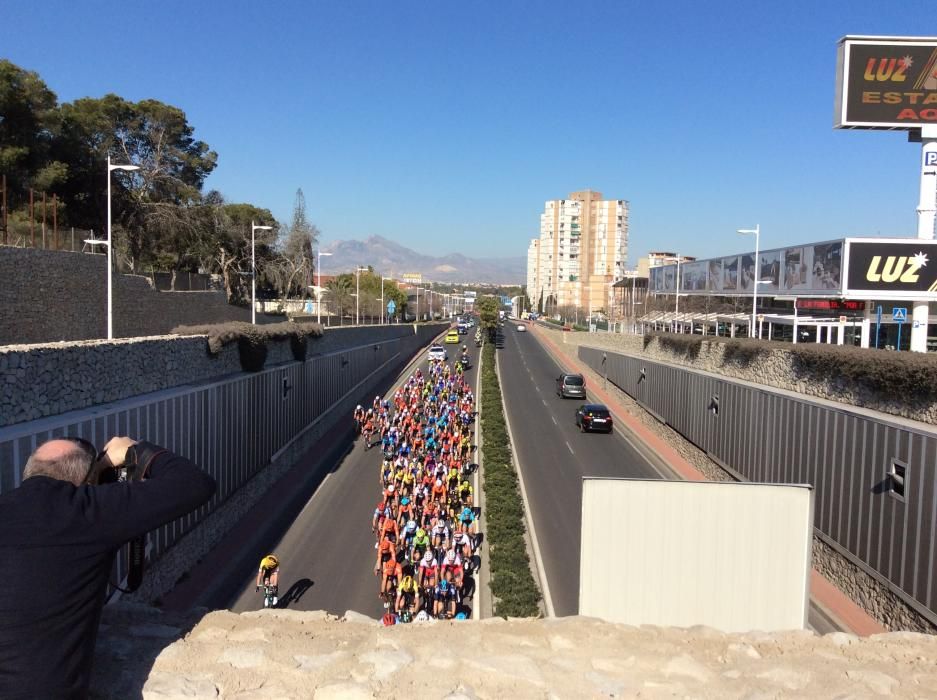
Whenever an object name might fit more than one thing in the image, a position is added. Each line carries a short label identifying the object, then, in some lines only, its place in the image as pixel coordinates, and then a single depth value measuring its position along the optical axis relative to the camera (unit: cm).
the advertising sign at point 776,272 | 2569
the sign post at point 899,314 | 2568
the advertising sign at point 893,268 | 2300
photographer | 271
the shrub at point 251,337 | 1688
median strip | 1202
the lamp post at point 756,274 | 2722
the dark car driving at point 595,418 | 2984
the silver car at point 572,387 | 3953
